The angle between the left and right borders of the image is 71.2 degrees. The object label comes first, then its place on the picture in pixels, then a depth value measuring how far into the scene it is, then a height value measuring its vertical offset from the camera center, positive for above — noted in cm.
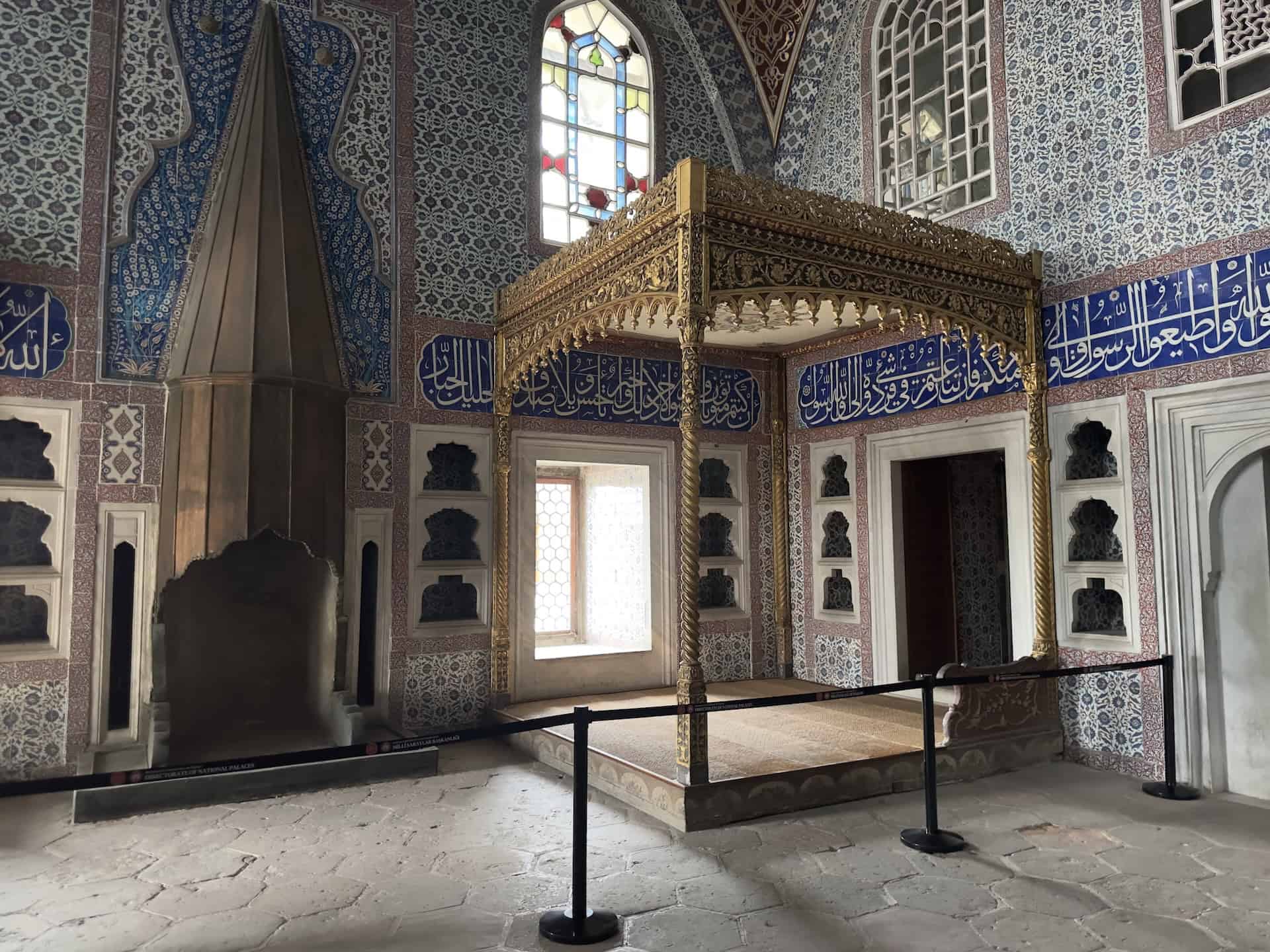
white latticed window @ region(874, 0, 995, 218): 566 +297
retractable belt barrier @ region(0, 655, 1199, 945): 241 -59
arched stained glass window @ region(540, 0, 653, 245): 636 +321
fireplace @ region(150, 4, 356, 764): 456 +45
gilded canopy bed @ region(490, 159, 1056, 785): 404 +141
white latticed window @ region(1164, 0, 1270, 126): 432 +247
